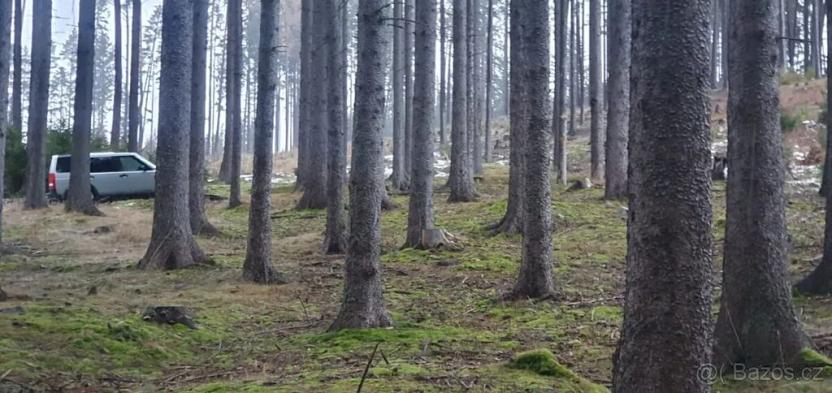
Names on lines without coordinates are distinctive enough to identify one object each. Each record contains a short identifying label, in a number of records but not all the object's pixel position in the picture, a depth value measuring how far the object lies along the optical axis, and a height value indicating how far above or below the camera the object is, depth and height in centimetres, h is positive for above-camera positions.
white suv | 2677 +115
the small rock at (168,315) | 801 -107
